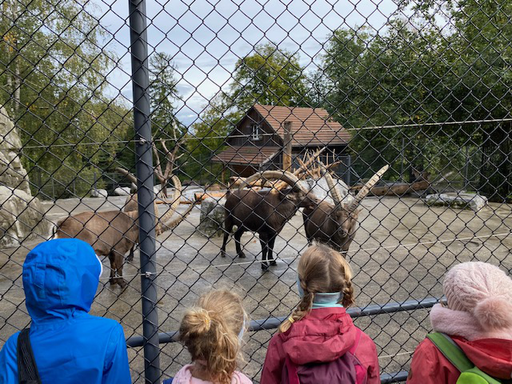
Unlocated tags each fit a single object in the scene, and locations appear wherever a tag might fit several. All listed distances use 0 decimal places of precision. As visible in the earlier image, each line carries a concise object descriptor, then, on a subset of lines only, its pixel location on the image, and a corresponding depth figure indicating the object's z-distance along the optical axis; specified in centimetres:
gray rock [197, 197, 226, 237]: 914
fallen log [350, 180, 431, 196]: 1458
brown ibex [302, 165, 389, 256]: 561
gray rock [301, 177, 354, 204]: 1092
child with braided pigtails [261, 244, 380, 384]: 150
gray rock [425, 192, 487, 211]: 1076
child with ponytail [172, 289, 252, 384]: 140
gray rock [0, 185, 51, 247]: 835
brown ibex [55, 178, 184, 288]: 511
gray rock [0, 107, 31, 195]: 1019
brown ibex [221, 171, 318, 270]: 638
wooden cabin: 1551
